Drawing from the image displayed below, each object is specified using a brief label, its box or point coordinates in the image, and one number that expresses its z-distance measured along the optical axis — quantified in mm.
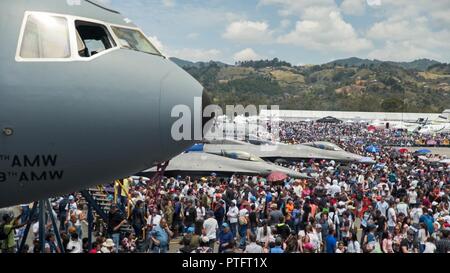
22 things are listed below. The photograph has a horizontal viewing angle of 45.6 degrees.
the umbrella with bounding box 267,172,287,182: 30594
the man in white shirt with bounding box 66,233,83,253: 12633
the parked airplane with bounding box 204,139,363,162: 44250
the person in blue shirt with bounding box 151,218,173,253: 14695
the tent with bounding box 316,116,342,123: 111938
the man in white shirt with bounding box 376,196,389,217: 19030
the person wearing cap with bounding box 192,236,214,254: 12568
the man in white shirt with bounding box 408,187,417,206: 22653
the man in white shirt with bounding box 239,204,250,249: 17625
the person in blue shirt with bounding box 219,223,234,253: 13876
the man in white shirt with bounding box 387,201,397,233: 18006
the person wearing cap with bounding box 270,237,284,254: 11727
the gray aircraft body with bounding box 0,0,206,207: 7223
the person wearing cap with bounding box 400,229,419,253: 14375
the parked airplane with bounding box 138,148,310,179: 34000
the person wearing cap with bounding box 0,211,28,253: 13078
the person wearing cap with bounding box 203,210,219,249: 15562
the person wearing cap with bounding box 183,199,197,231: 18795
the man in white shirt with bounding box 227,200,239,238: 18453
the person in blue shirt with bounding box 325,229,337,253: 14219
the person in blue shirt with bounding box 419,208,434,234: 16770
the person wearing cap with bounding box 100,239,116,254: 11961
